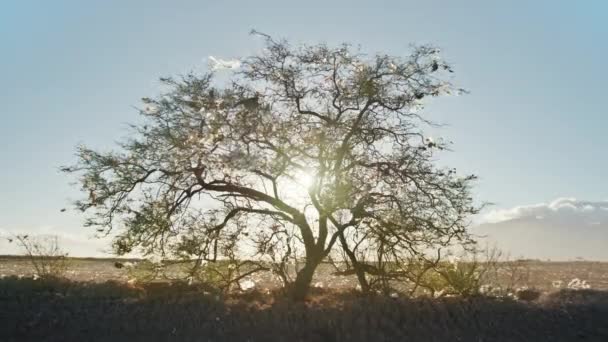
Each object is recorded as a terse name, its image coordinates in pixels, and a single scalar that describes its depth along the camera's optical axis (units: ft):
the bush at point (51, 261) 81.30
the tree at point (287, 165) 68.85
